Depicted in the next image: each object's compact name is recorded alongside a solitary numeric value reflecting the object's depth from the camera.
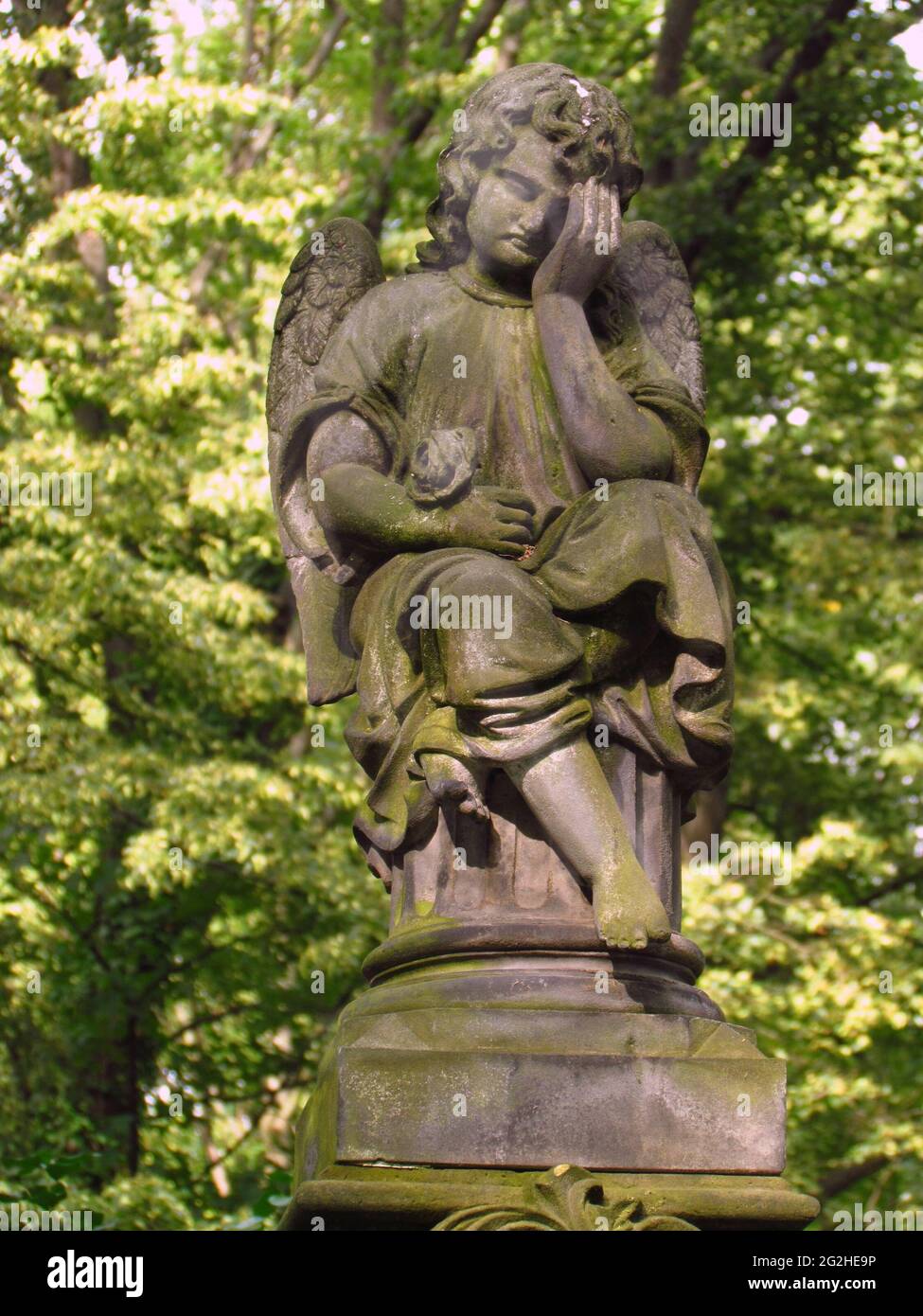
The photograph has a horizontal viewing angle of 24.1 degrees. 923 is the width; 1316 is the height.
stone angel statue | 5.78
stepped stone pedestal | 5.19
